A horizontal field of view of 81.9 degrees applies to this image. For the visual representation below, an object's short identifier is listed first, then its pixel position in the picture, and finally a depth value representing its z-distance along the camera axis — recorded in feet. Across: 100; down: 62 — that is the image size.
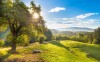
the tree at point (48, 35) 161.86
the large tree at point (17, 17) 47.04
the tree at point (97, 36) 117.95
